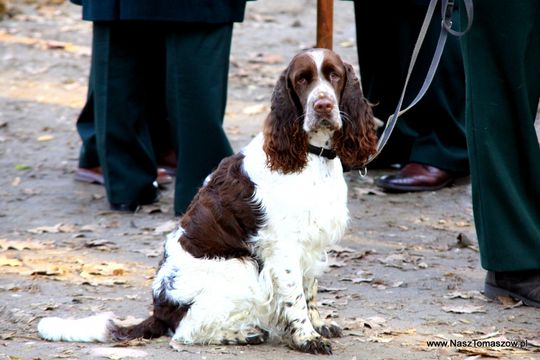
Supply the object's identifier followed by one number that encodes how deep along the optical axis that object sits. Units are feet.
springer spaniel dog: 31.76
